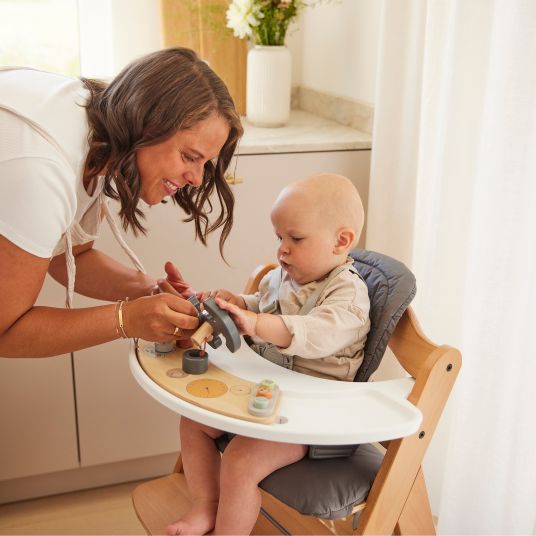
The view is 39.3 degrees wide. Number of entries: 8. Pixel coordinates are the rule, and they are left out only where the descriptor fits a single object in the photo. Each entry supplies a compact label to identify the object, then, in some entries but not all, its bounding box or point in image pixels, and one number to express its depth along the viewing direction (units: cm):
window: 225
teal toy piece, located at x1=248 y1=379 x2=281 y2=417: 118
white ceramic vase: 225
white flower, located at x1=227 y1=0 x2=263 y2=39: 218
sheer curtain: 154
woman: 123
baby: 132
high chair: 128
